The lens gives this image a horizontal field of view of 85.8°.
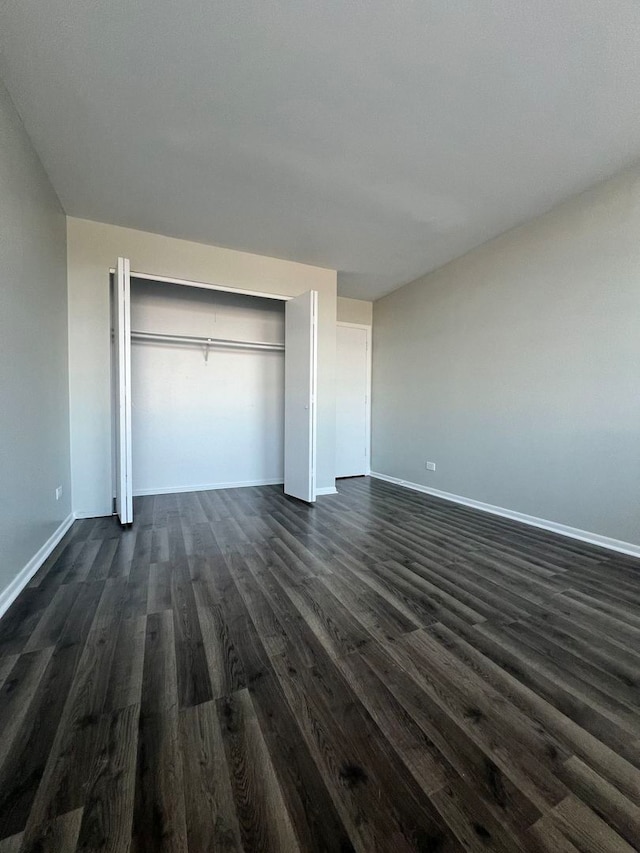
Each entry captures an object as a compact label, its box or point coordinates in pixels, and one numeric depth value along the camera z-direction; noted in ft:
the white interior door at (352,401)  17.87
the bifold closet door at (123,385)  9.93
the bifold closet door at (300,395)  12.76
